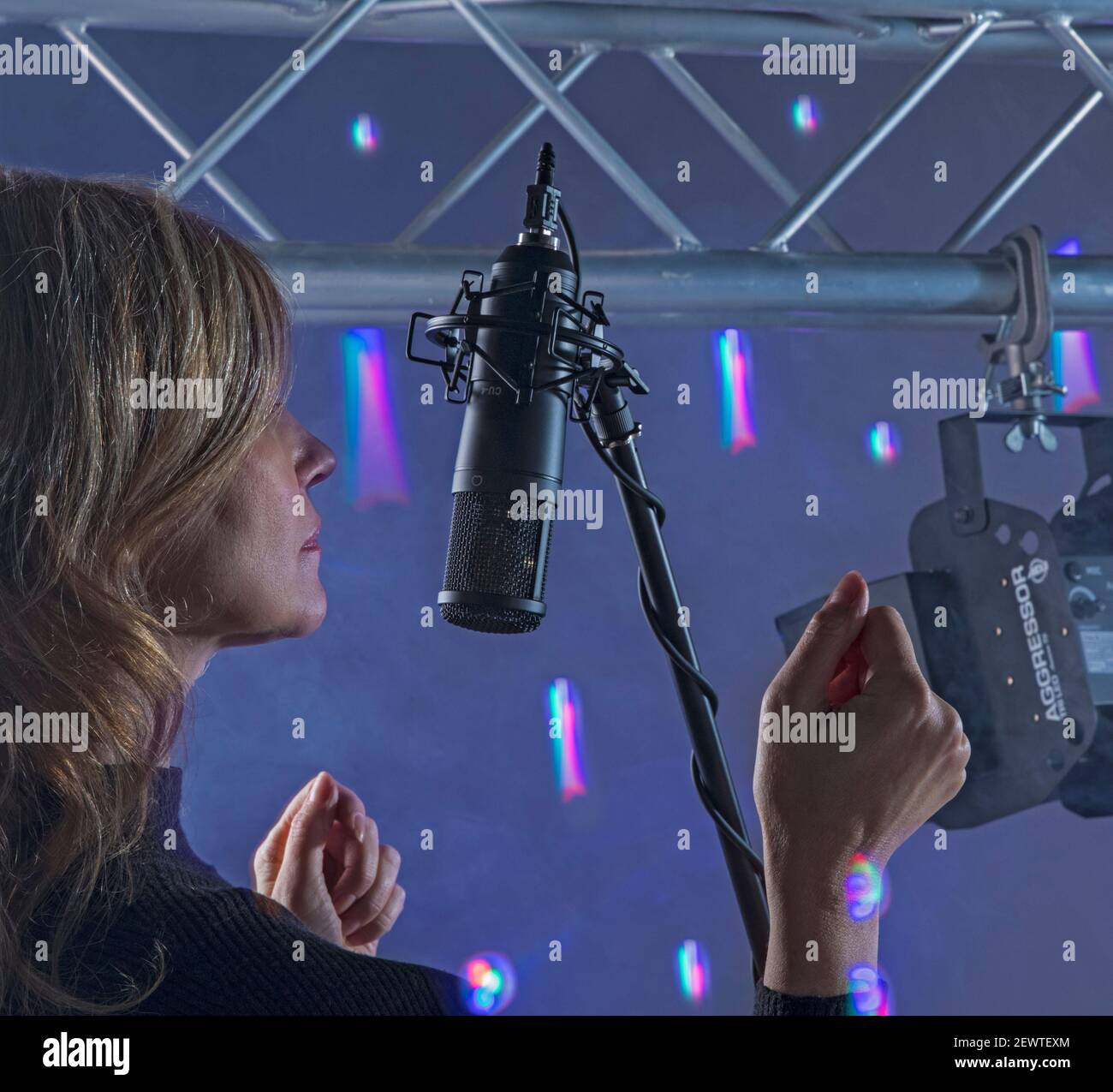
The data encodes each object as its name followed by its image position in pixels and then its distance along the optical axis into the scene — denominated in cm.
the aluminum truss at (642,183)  217
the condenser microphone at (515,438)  148
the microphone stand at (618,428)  148
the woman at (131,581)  146
